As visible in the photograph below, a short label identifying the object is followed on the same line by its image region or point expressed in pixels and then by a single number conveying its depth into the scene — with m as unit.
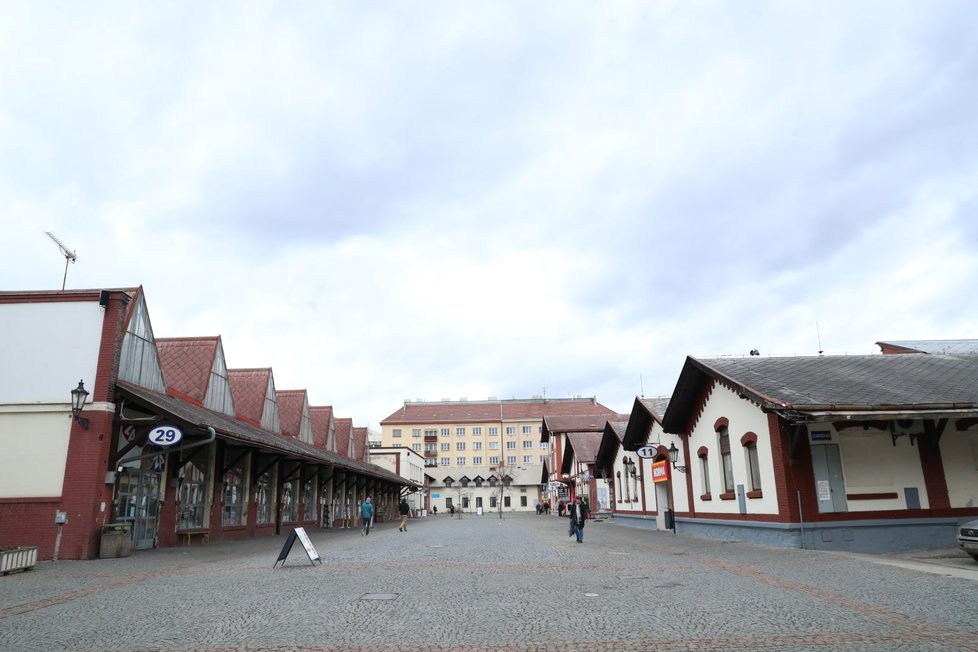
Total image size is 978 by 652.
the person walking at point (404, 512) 31.97
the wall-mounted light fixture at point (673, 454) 24.92
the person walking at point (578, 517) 21.62
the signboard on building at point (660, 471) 26.73
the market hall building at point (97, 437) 16.06
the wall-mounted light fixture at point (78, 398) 16.03
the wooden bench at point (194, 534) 21.47
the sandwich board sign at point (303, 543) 13.26
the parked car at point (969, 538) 12.52
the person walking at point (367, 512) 28.89
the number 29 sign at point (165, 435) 16.36
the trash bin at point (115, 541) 16.27
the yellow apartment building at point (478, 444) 98.94
